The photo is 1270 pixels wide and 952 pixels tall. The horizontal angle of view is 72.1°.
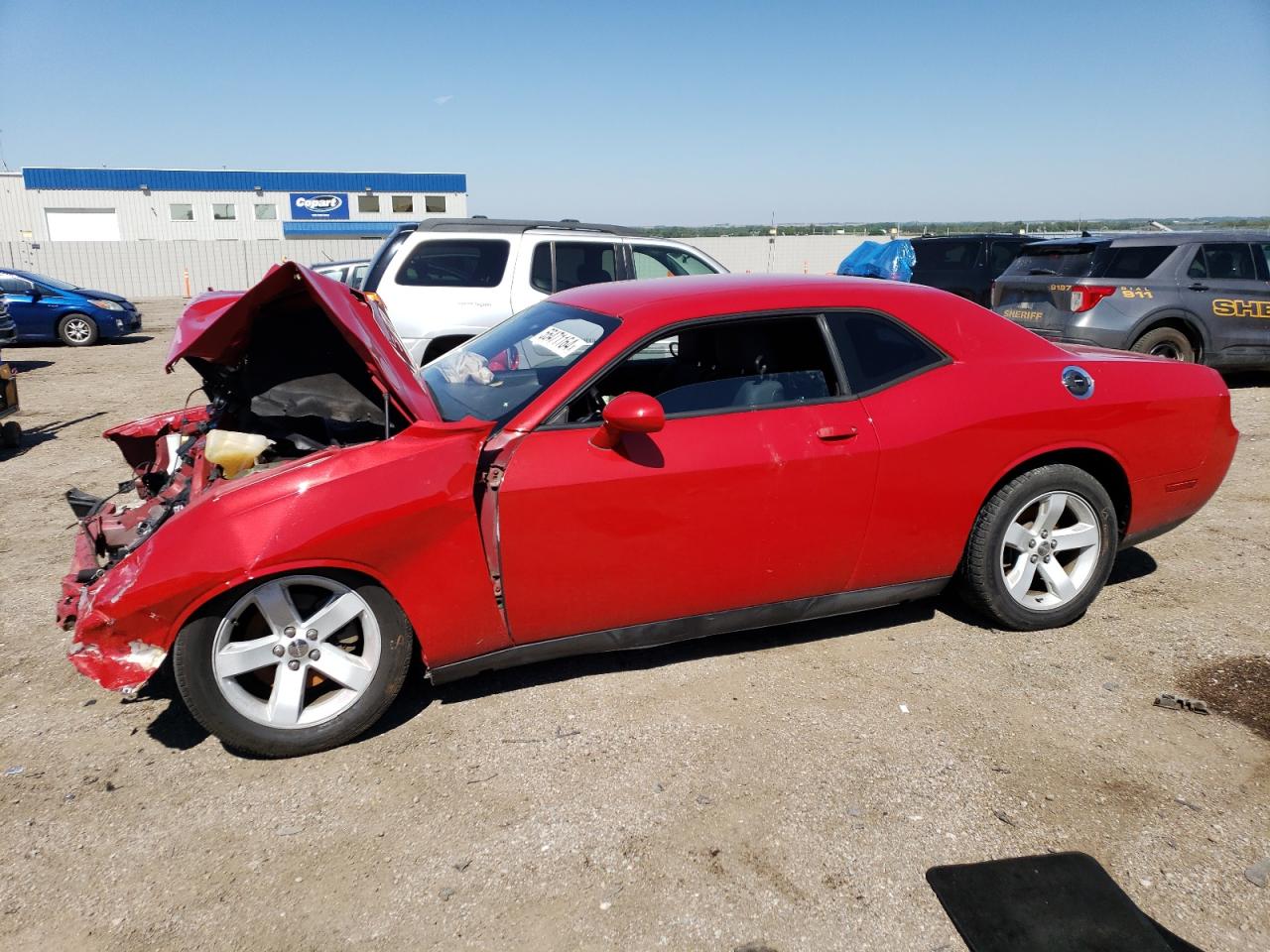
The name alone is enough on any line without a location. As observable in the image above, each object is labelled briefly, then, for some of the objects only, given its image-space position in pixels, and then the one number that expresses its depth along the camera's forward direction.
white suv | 7.76
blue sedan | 15.62
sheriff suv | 9.02
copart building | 40.44
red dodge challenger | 2.94
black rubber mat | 2.27
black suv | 14.74
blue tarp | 15.12
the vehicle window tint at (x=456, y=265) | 7.88
